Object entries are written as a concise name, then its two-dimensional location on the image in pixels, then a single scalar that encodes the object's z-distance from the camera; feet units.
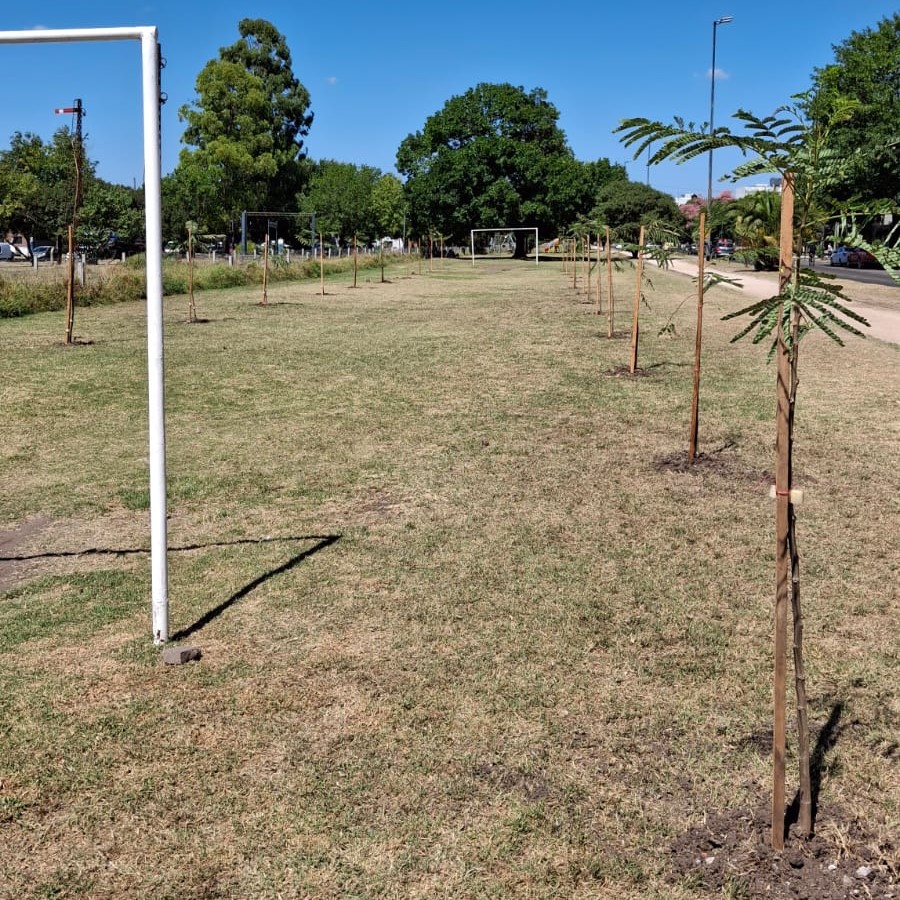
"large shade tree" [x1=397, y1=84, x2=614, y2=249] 191.31
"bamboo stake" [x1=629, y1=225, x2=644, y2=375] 33.10
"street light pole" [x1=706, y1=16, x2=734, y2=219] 166.30
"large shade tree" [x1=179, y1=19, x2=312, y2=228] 184.03
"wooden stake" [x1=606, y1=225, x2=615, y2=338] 46.88
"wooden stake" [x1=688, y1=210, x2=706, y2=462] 23.37
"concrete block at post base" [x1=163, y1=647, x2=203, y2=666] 13.80
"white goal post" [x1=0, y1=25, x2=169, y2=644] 13.19
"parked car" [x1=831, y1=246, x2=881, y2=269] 144.09
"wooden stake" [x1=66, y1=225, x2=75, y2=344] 47.54
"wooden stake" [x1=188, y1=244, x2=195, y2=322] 65.35
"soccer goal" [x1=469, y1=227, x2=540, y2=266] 195.26
